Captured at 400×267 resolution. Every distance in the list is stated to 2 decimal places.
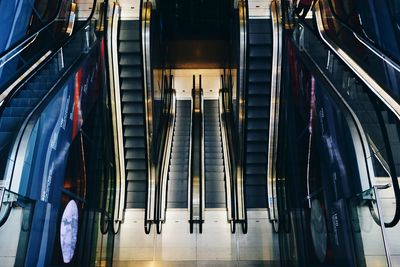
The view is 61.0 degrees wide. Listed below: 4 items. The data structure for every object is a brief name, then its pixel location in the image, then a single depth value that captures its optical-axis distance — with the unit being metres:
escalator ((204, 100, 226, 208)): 8.33
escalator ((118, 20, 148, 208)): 7.66
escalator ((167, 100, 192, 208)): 8.42
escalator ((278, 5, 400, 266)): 3.06
